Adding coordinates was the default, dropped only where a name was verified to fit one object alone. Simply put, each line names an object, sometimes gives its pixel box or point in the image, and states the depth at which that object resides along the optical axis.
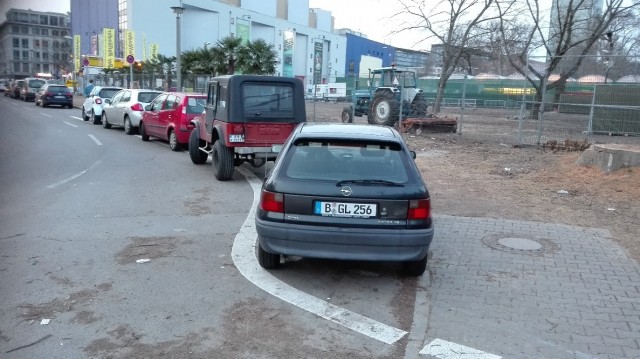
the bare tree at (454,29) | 31.31
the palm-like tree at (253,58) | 30.64
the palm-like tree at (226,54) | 30.66
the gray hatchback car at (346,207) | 4.71
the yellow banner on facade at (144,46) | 53.37
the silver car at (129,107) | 18.27
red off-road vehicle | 10.11
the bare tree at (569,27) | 30.02
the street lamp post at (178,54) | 26.07
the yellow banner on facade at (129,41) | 48.22
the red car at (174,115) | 14.22
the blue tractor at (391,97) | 21.27
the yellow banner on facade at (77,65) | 52.87
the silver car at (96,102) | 22.73
